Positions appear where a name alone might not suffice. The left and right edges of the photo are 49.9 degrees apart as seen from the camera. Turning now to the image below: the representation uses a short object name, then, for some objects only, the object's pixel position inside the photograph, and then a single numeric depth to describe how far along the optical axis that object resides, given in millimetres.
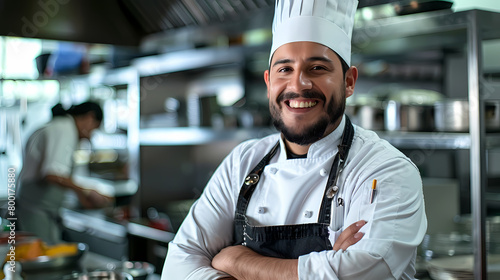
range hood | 2672
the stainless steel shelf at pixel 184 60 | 3557
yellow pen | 1610
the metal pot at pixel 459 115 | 2158
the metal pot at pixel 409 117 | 2471
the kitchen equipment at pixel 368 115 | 2682
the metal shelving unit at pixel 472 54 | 2057
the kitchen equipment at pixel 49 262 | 2588
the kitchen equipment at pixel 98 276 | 2342
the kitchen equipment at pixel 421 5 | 2209
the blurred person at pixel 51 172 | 4488
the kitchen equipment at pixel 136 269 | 2324
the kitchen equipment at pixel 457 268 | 2168
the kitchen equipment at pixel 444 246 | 2459
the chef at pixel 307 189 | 1588
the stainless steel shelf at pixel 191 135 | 3471
